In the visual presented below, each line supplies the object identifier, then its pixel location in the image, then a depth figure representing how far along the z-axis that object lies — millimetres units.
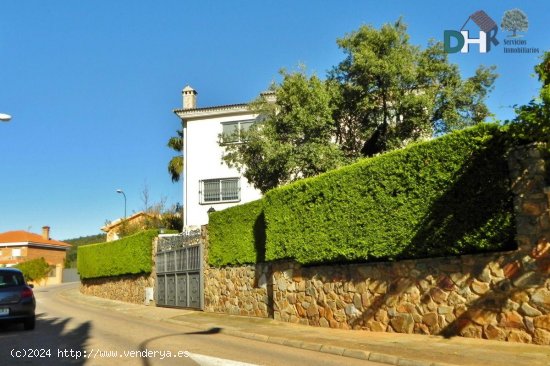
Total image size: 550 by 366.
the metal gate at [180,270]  18859
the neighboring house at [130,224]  43325
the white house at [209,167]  30406
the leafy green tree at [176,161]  36531
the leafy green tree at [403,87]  18516
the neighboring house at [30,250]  60656
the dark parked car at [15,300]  12531
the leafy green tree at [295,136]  19234
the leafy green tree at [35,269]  54719
